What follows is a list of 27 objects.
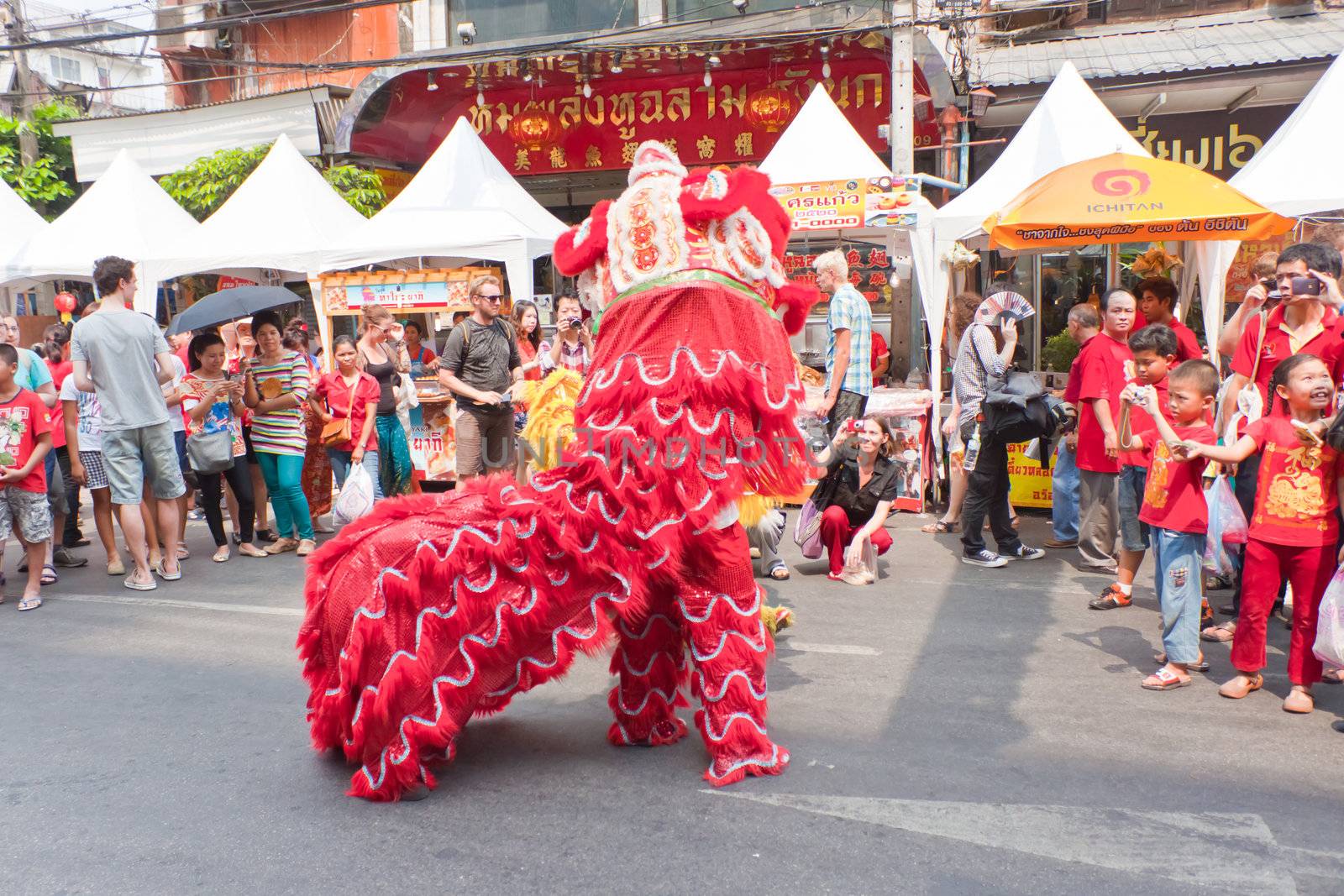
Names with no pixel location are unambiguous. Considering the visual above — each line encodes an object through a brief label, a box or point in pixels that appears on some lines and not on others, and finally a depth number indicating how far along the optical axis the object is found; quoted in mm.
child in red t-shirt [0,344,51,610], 6016
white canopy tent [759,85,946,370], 9828
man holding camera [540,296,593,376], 8336
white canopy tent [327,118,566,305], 10188
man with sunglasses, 7125
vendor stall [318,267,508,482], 9578
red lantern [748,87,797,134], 14148
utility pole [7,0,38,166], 14670
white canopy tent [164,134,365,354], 10711
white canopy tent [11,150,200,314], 11273
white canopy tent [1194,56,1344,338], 7436
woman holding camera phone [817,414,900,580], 6172
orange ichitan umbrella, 6918
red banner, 13969
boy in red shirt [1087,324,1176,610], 5422
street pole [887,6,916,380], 10000
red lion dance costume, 3225
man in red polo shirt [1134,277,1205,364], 6879
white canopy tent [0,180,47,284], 12500
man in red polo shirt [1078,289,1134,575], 6094
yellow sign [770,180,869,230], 9336
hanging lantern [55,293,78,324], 13203
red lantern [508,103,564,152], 15414
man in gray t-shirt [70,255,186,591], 6164
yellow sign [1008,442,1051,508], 7949
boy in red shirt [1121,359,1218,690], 4355
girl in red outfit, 4020
